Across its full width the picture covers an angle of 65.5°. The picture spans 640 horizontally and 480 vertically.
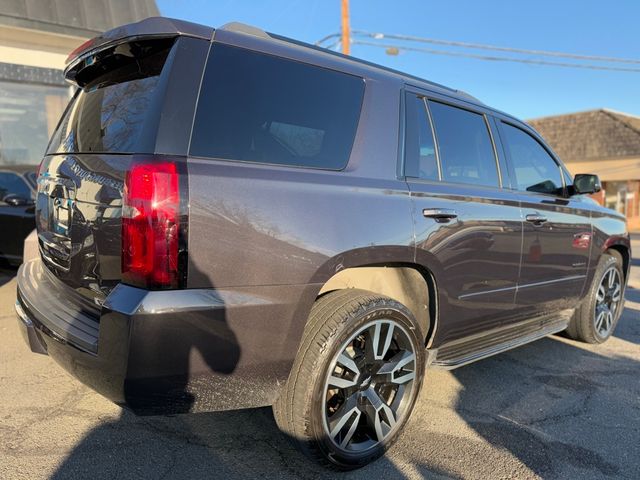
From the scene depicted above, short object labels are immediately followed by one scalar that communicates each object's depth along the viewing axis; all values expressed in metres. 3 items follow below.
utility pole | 16.05
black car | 5.57
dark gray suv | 1.96
